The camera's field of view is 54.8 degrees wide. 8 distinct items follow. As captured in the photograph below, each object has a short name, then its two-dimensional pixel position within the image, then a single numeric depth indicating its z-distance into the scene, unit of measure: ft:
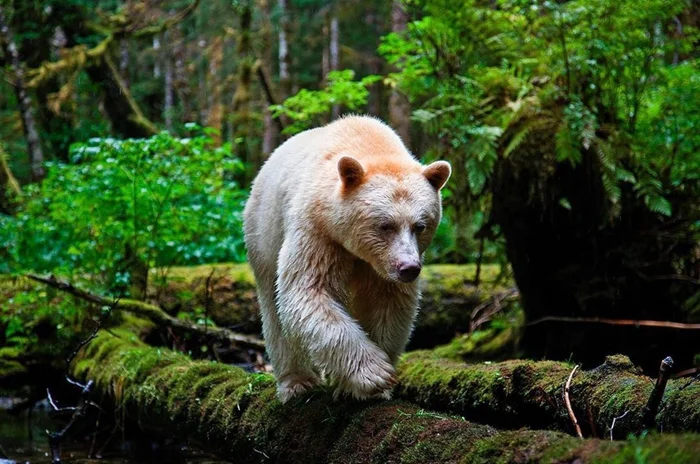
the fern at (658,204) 21.56
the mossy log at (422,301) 33.68
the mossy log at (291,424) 8.48
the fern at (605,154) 22.38
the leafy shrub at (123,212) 27.96
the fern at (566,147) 22.15
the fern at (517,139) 22.84
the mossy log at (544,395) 12.32
